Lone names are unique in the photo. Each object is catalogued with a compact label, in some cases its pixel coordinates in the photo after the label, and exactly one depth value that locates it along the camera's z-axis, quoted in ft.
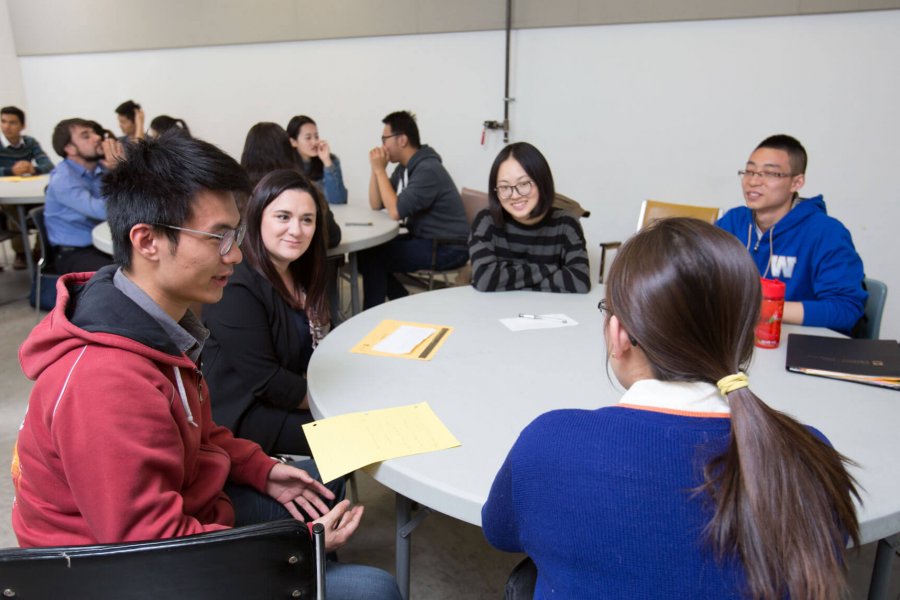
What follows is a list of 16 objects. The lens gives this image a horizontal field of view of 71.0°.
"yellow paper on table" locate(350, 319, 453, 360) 5.37
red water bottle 5.45
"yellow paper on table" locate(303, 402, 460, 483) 3.74
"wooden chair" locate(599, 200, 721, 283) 10.03
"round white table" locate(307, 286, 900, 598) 3.51
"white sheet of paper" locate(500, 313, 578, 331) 6.04
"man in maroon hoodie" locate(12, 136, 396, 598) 2.87
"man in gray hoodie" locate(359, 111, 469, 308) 12.41
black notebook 4.75
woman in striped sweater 7.26
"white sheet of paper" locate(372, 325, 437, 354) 5.44
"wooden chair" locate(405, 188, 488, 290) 12.05
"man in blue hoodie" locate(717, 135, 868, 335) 6.71
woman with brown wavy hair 5.63
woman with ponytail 2.20
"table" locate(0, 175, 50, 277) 13.33
